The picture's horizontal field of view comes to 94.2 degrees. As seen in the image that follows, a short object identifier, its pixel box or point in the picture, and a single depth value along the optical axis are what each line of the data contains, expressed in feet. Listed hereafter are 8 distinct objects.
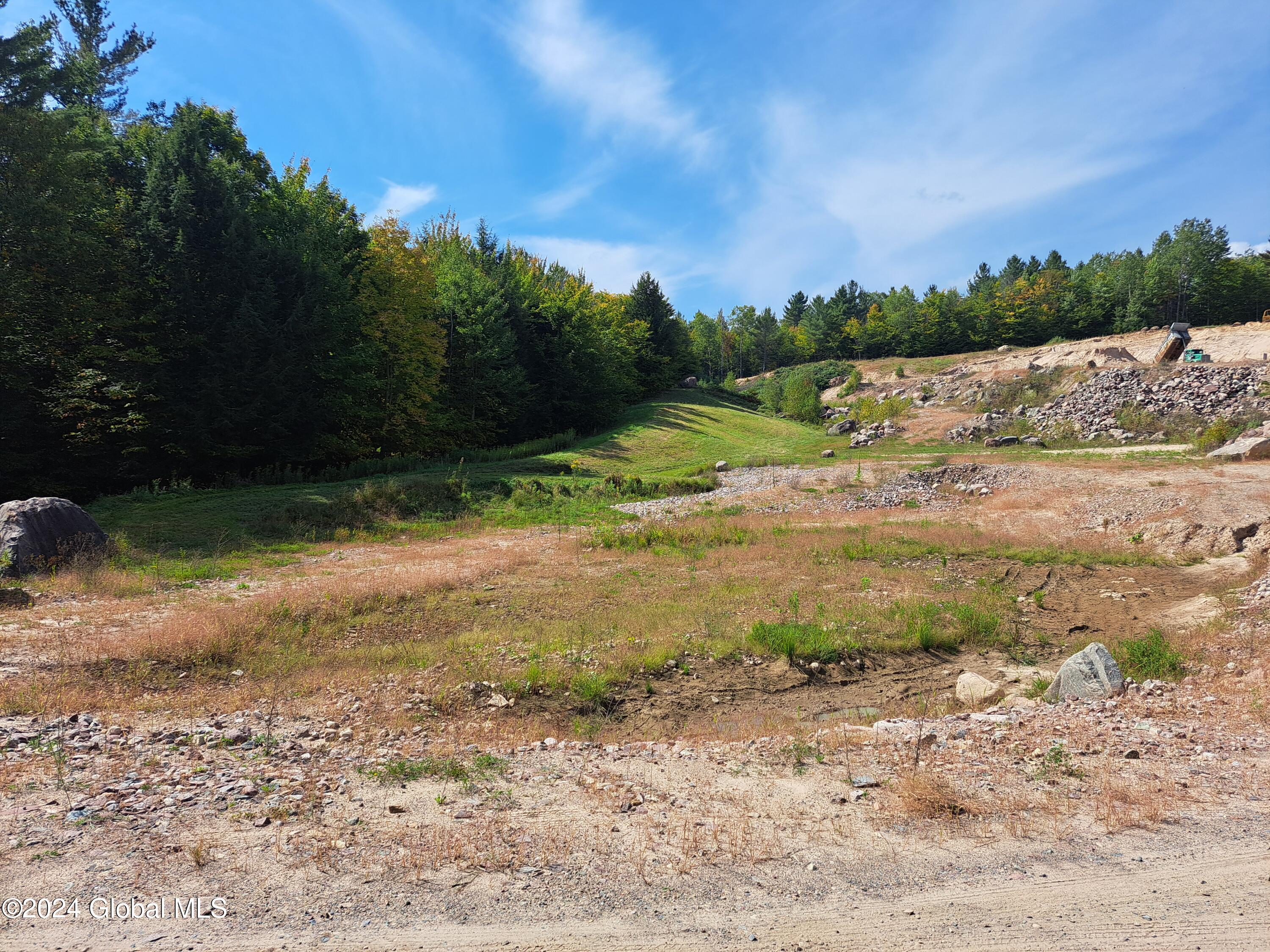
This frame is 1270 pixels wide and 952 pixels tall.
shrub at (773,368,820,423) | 194.70
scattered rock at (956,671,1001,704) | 27.32
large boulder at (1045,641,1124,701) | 24.95
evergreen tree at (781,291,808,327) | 402.72
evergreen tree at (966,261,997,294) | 362.33
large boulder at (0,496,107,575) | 38.19
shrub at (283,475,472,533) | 62.44
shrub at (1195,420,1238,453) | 83.46
